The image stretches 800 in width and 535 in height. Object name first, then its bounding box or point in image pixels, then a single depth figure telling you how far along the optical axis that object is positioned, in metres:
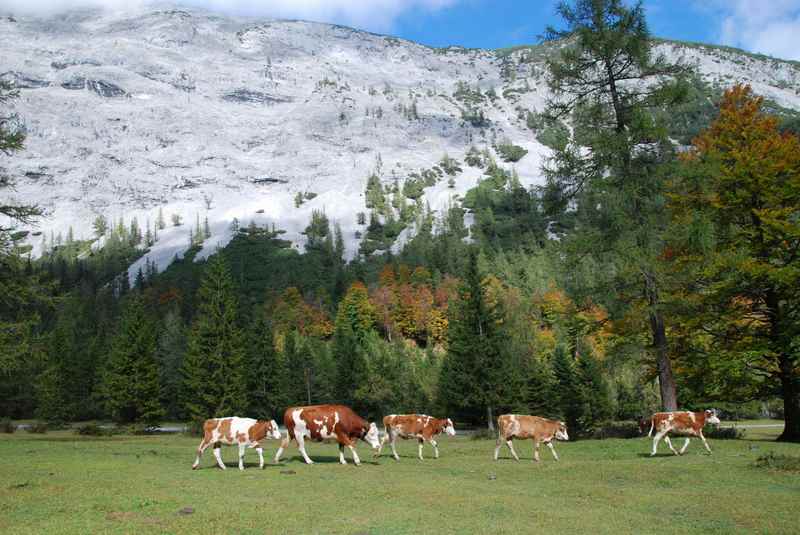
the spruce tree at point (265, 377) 63.79
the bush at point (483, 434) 33.31
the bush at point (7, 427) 42.43
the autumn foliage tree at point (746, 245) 21.19
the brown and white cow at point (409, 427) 21.16
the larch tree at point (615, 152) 22.33
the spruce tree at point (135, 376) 52.28
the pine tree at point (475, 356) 48.09
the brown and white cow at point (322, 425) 18.00
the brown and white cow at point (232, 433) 16.91
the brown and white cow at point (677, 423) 18.47
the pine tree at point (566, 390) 57.41
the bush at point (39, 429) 43.75
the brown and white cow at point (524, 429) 19.02
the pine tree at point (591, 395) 57.34
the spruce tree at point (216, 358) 48.22
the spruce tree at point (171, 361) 74.06
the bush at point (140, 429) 46.75
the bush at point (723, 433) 23.23
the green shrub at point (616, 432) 24.83
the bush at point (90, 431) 40.42
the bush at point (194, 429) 42.38
